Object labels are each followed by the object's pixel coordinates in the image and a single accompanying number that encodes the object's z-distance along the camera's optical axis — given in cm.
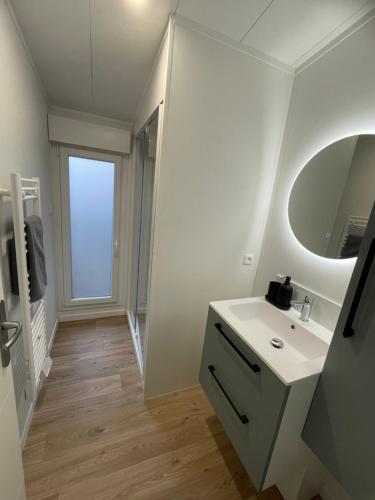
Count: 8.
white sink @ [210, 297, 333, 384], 89
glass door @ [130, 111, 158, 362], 176
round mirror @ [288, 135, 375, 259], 108
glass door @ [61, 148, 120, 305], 237
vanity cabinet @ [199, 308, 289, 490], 88
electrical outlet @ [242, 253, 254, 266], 172
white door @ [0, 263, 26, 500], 72
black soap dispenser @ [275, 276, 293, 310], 137
